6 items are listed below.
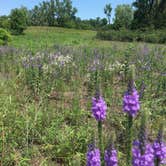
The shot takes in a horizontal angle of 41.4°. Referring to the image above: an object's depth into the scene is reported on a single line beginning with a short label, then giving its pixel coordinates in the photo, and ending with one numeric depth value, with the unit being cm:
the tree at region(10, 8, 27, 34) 2336
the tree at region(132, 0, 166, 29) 2230
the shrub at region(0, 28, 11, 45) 1112
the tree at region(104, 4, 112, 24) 4745
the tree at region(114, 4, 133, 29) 5110
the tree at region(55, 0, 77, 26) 5221
